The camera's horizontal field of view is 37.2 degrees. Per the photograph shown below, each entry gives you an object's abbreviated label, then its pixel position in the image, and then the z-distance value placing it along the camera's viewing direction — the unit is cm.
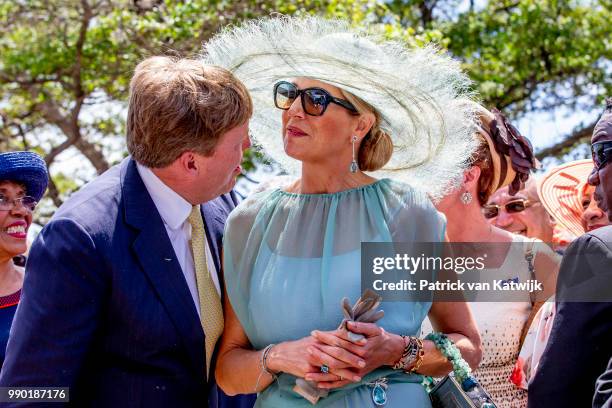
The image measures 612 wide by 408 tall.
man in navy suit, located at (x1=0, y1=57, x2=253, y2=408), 311
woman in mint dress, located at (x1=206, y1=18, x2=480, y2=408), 323
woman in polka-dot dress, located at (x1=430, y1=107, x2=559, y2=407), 431
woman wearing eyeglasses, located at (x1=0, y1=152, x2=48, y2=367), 452
